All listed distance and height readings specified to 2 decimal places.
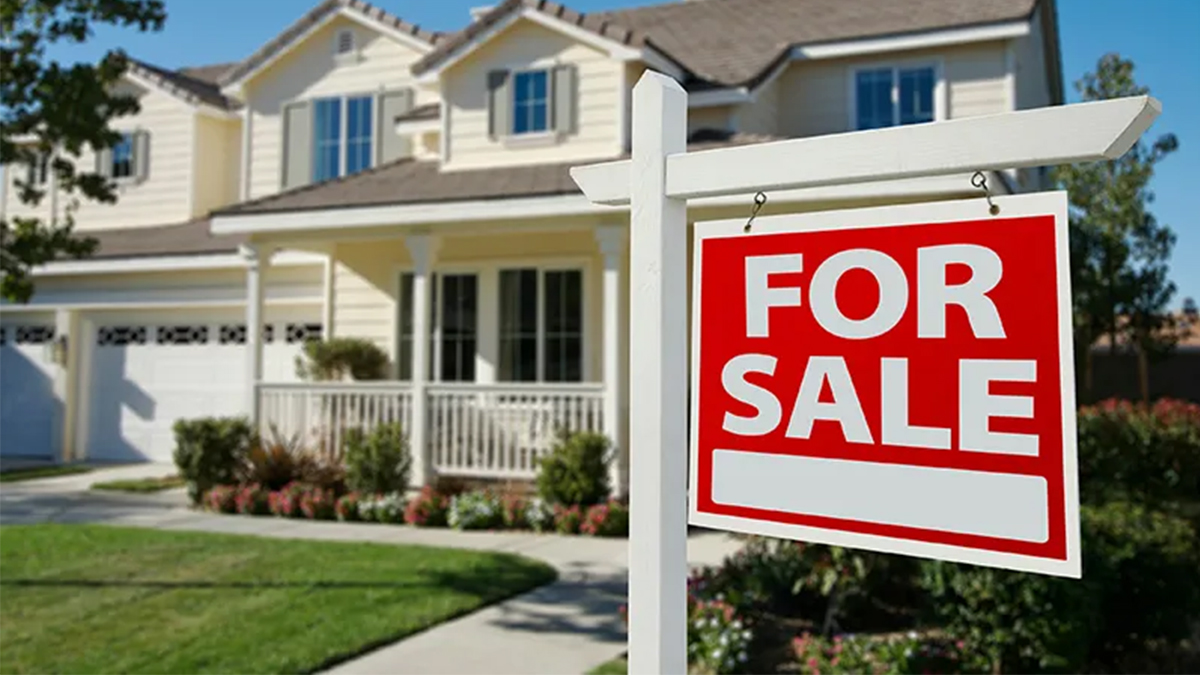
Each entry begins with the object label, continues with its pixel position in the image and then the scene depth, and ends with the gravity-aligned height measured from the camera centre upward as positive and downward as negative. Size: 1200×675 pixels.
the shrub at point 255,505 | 10.62 -1.28
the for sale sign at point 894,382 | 1.91 +0.02
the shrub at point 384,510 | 10.21 -1.28
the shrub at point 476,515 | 9.86 -1.28
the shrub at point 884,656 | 4.91 -1.36
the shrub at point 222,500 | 10.72 -1.24
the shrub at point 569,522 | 9.53 -1.30
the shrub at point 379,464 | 10.59 -0.83
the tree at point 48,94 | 7.70 +2.31
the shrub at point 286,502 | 10.47 -1.24
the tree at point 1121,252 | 16.22 +2.41
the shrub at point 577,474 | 9.84 -0.86
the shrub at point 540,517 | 9.66 -1.27
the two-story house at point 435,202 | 11.11 +2.19
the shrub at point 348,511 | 10.34 -1.31
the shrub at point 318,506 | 10.40 -1.26
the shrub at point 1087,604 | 4.75 -1.09
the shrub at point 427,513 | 10.08 -1.29
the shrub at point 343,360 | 12.94 +0.36
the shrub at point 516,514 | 9.78 -1.26
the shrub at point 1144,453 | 9.41 -0.61
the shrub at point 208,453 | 11.06 -0.76
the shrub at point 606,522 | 9.44 -1.28
